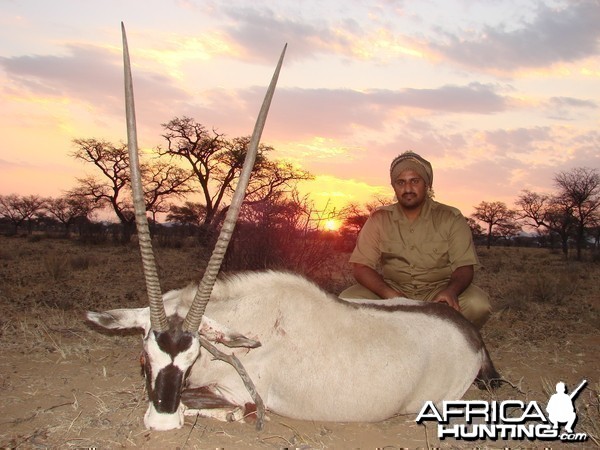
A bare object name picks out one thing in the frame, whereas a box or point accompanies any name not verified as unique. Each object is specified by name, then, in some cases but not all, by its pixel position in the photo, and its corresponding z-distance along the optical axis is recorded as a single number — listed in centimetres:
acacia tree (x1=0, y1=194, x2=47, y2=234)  4744
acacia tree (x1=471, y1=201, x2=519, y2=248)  4888
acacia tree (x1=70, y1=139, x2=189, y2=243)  2901
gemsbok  289
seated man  478
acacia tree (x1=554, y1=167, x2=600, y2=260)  3247
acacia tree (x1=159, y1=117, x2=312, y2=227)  2422
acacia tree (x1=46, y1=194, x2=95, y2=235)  3384
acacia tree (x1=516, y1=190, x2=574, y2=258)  3425
